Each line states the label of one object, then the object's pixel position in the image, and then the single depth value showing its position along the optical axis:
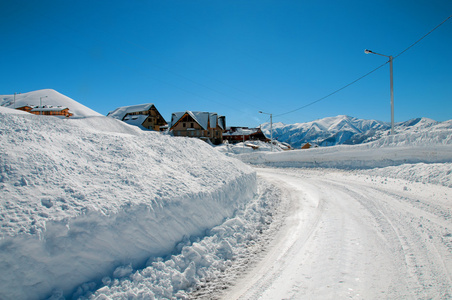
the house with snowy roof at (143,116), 56.59
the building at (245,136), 68.81
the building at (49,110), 58.56
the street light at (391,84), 17.12
